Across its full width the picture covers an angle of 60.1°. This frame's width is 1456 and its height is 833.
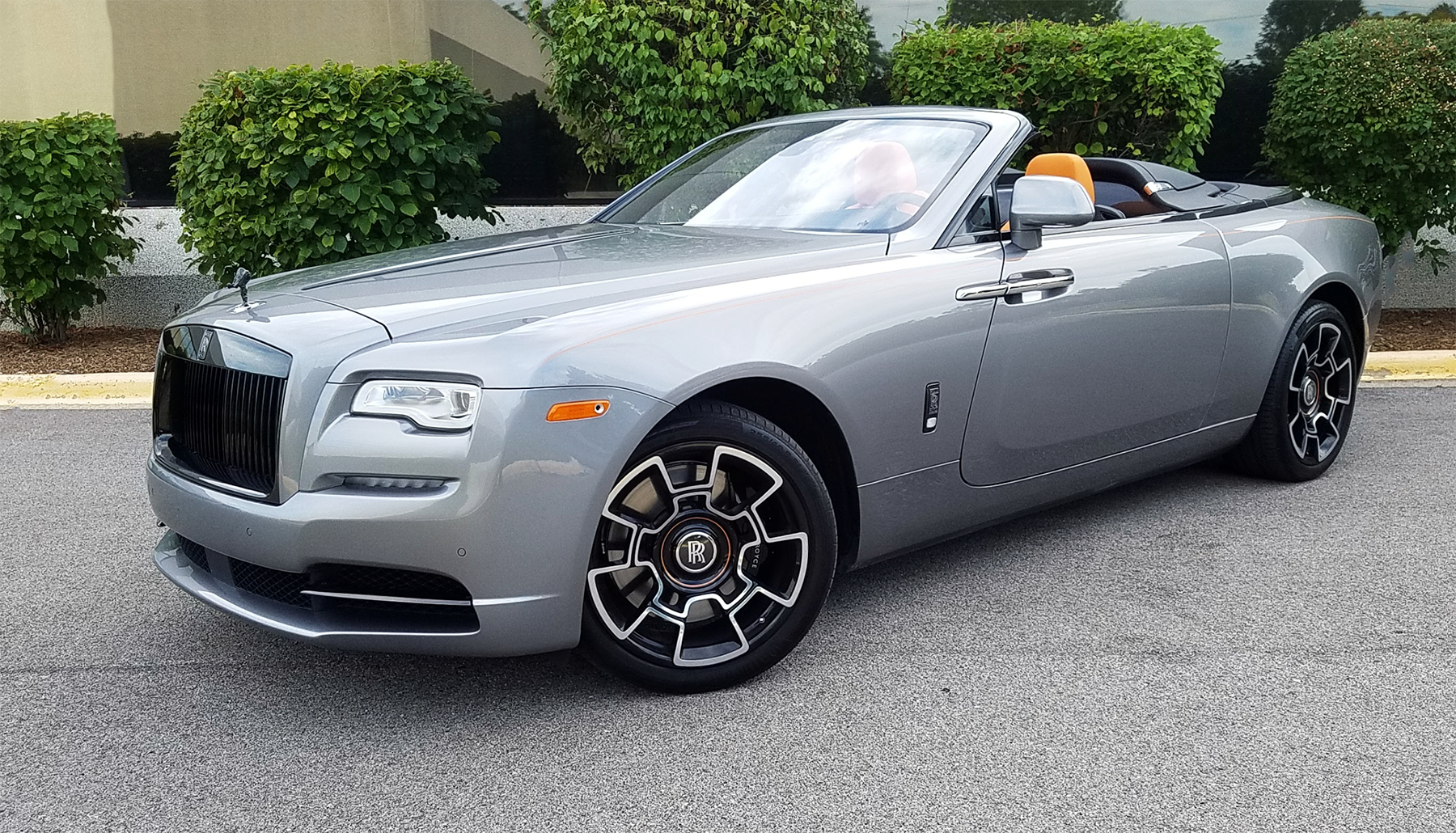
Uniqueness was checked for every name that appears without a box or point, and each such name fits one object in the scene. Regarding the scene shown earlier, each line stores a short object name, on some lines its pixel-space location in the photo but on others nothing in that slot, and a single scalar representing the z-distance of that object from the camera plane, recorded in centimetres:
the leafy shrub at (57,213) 776
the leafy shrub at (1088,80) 720
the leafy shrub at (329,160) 724
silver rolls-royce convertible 271
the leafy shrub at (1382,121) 728
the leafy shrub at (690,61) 705
